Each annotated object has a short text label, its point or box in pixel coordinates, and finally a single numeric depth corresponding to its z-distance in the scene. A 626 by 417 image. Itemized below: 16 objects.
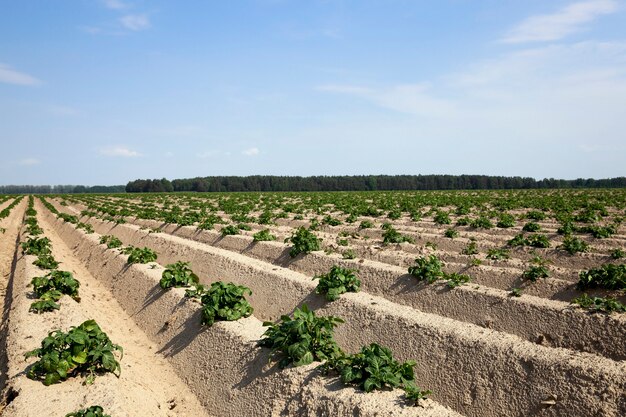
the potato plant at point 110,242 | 17.81
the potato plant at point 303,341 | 6.55
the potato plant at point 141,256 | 14.60
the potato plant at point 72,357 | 6.59
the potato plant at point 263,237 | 17.28
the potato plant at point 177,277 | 11.35
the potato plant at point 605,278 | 9.11
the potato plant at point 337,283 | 9.88
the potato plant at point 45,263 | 14.12
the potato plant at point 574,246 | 13.14
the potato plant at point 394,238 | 16.02
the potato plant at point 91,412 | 5.30
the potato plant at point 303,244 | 14.53
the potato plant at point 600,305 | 7.84
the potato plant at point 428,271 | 10.58
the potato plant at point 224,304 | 8.67
